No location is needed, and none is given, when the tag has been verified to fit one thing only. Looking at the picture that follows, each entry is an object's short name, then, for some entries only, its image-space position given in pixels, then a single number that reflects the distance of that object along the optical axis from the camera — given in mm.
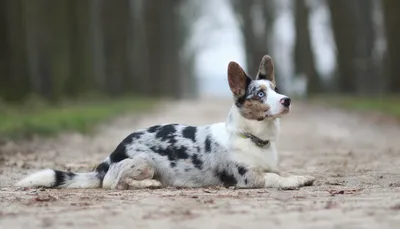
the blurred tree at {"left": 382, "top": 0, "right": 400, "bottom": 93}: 26766
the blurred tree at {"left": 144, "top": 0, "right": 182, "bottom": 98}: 44375
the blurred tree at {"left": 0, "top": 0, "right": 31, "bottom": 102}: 22156
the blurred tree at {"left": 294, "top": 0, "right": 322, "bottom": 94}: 38781
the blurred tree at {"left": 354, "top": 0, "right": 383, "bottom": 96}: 31159
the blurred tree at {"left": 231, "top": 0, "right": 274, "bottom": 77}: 41844
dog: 6859
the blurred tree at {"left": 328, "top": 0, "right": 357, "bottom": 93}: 33906
